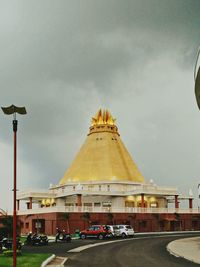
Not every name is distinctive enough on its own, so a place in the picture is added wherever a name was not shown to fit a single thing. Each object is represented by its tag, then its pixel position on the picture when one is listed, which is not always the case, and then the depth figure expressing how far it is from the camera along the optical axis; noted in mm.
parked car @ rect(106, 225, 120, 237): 45956
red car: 45281
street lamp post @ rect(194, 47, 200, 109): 17103
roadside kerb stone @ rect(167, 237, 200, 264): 24052
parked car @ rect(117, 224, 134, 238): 47750
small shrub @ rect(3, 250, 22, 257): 24712
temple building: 58500
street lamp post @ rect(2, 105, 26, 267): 15477
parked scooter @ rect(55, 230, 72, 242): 41188
